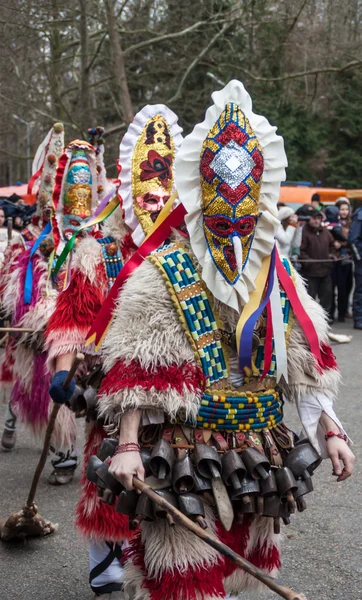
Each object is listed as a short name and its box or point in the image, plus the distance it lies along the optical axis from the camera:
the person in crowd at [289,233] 11.91
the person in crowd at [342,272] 13.02
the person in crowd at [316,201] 14.61
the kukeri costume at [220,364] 2.59
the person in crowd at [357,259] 12.37
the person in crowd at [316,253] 12.21
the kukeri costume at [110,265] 3.50
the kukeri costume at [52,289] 4.97
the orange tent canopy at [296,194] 17.80
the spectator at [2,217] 10.73
